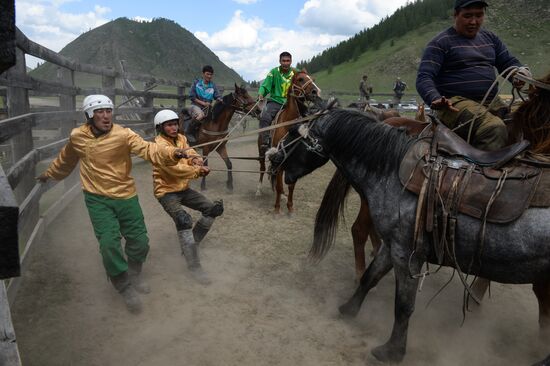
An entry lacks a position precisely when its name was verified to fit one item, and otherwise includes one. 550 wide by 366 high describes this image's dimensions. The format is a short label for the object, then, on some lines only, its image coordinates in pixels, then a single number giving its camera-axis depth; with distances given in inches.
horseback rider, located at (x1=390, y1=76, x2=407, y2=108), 888.3
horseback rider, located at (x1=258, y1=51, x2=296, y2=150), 285.7
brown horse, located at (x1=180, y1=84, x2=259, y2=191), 310.3
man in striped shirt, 126.5
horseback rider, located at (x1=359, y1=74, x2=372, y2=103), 877.2
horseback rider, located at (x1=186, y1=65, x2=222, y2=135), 319.6
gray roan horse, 93.2
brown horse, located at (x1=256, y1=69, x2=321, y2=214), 240.7
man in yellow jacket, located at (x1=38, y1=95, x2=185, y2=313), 134.0
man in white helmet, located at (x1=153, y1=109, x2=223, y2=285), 155.0
